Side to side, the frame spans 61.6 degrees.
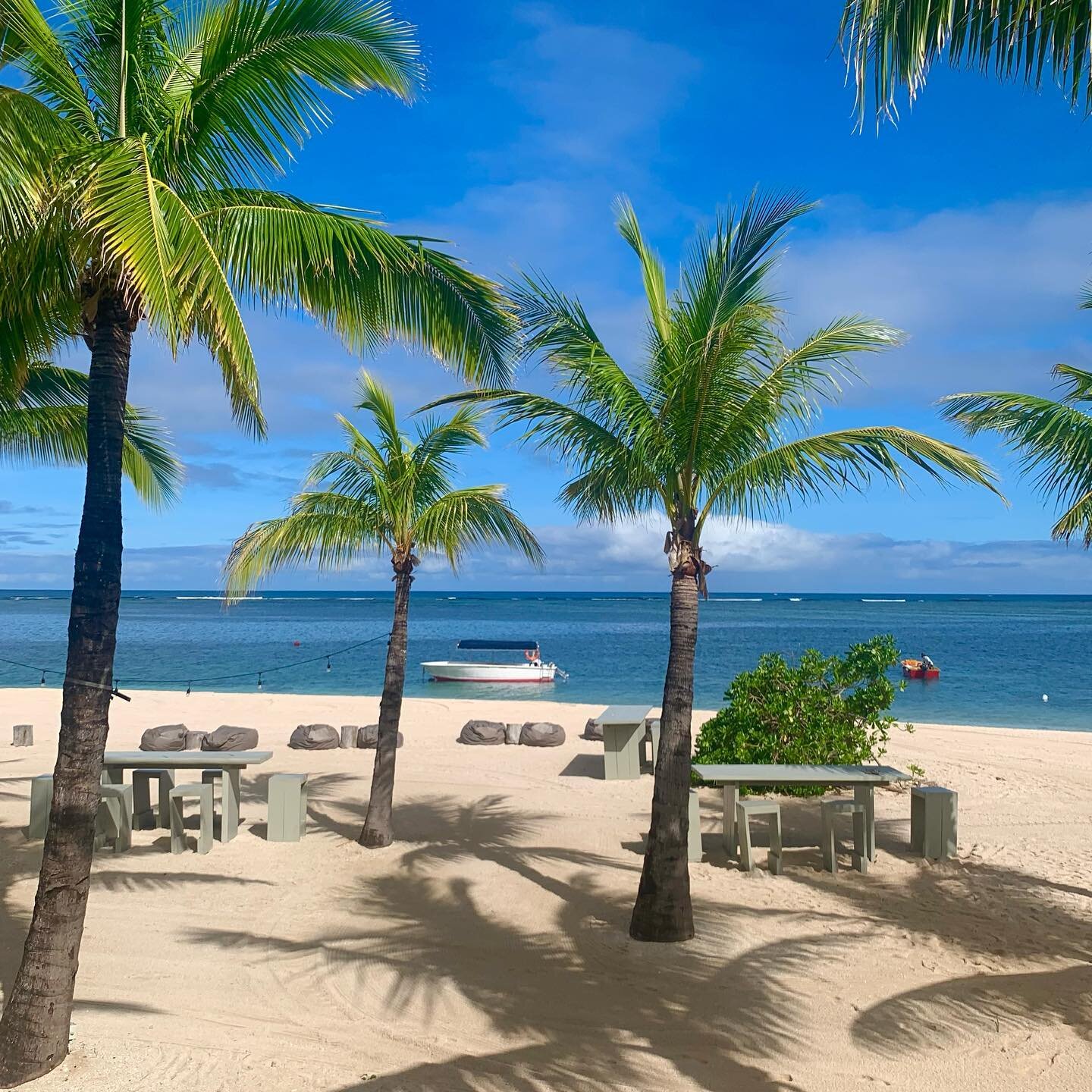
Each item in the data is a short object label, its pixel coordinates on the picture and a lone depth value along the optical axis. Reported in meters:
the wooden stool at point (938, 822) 9.21
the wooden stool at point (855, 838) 8.89
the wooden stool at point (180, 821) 9.50
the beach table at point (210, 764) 10.03
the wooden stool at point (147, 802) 10.61
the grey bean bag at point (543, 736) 16.39
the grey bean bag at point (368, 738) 16.00
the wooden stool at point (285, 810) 9.93
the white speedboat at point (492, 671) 38.41
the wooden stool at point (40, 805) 9.97
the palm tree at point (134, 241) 4.80
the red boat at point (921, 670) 39.88
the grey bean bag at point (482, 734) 16.77
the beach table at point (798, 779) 9.22
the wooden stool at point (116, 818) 9.48
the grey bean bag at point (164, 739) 15.26
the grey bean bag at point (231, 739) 15.15
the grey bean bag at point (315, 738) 16.02
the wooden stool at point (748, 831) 8.73
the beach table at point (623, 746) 13.39
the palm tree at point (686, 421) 7.01
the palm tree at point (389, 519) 9.91
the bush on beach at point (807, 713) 12.16
